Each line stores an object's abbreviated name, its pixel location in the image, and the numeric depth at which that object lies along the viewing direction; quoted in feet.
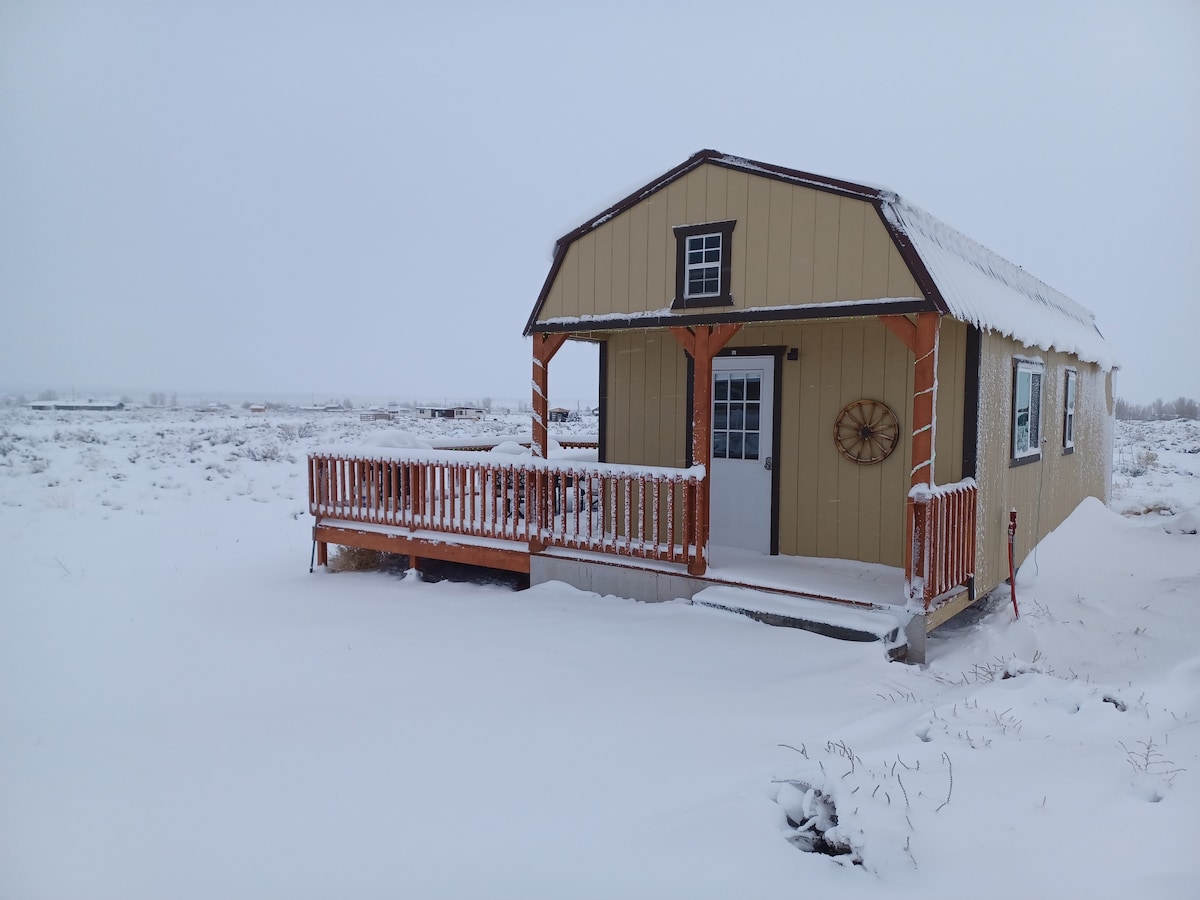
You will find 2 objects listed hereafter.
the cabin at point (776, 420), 19.76
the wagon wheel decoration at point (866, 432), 23.84
